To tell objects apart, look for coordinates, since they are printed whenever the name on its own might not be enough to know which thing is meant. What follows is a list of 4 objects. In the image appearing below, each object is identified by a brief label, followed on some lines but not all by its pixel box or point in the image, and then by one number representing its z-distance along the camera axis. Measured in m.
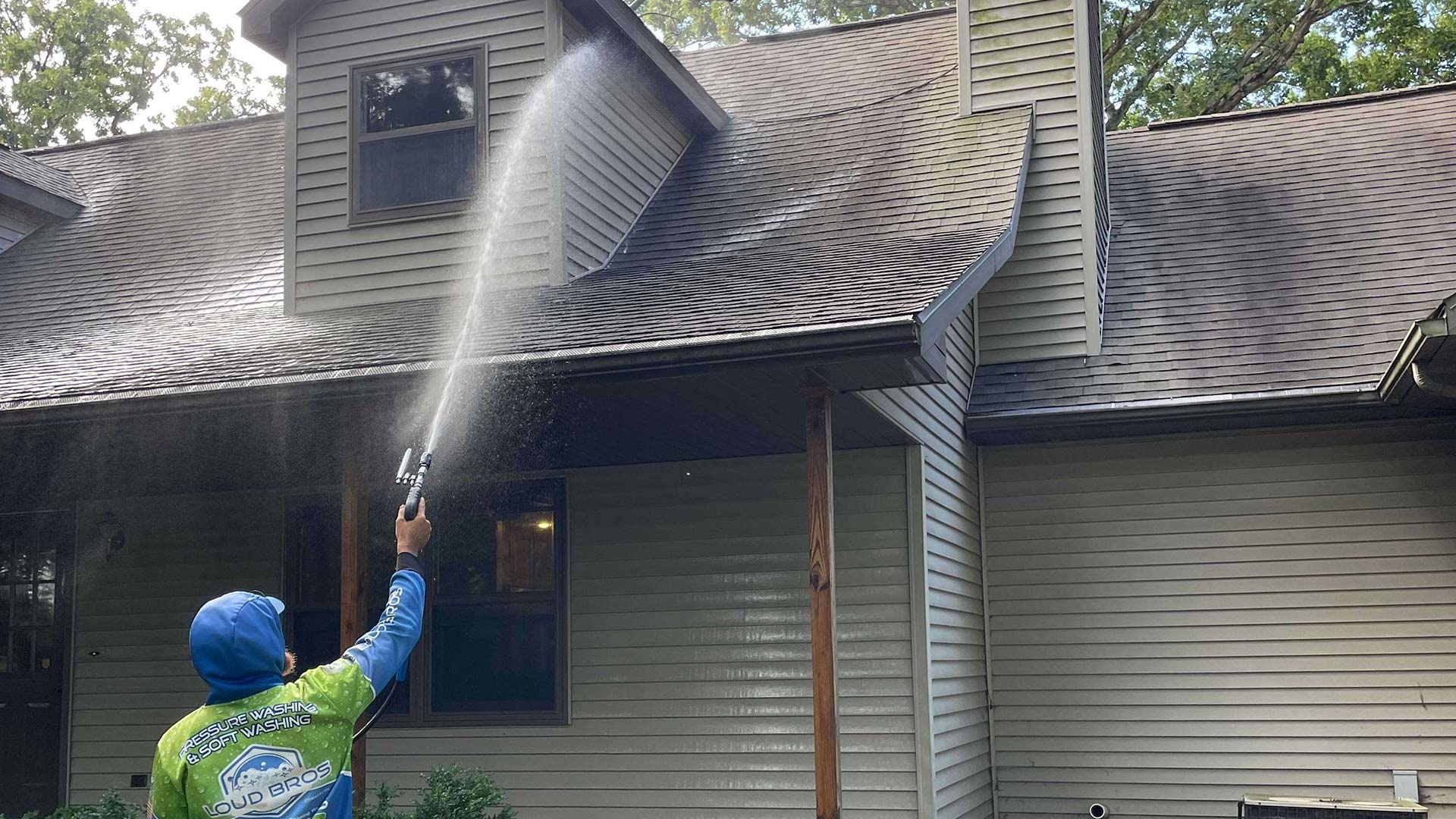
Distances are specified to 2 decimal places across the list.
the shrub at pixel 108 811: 6.62
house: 7.85
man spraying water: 3.00
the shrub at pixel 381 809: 6.46
